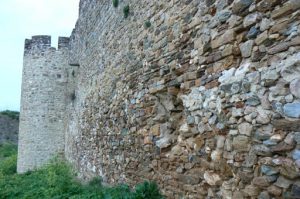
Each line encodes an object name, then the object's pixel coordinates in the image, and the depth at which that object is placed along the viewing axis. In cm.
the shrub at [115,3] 447
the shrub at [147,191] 305
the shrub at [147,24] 336
